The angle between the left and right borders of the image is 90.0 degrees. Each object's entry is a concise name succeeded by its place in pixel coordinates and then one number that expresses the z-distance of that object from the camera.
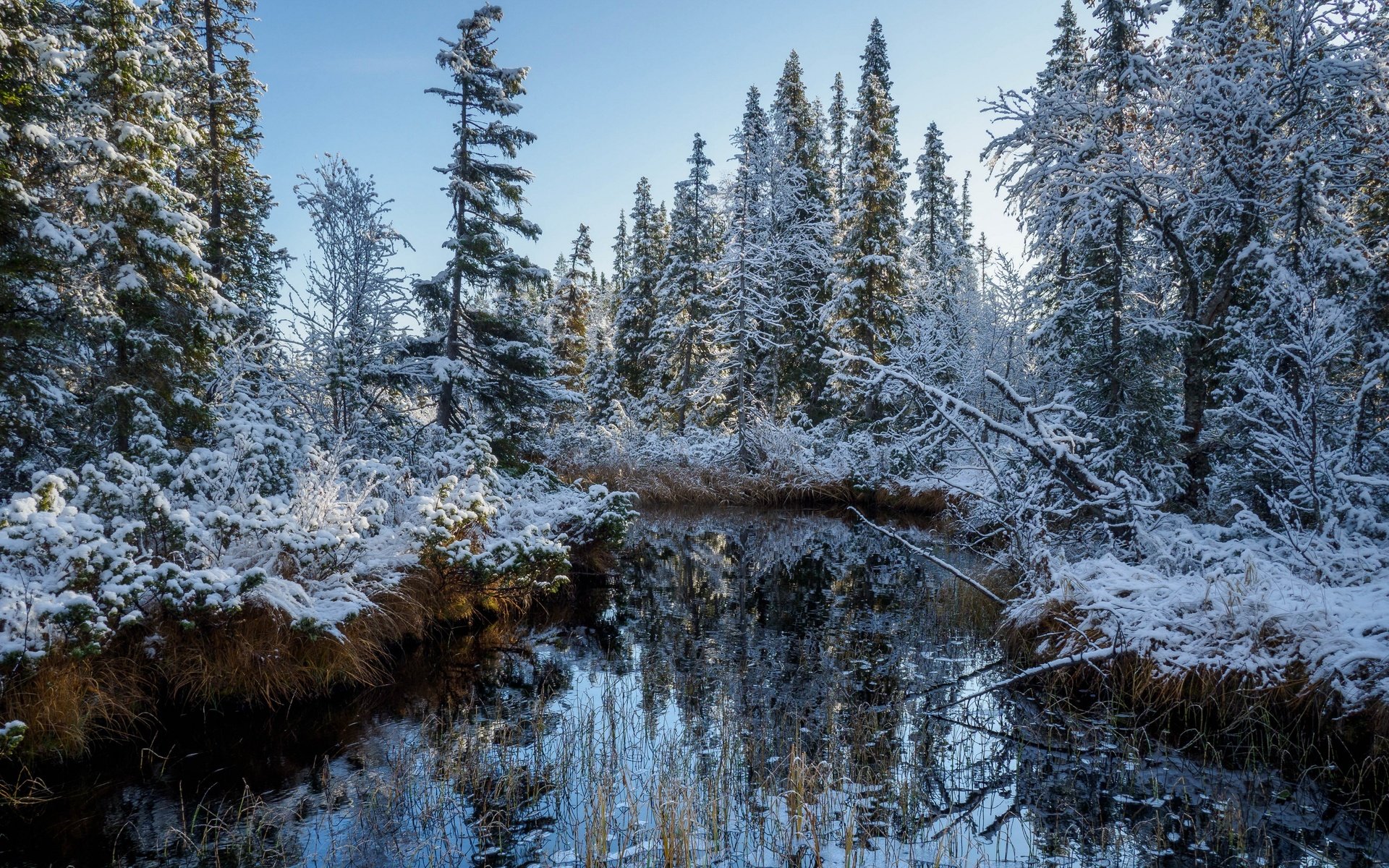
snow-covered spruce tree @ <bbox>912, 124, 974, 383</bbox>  22.86
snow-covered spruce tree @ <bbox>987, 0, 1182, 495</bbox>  10.21
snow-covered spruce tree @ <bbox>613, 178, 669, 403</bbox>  33.59
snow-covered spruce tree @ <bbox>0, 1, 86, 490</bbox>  7.74
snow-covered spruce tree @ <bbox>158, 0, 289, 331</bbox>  14.32
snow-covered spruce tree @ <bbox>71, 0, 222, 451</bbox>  8.70
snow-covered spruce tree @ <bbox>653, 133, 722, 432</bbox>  29.39
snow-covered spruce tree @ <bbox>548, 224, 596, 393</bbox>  37.78
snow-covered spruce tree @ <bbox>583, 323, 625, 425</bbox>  34.22
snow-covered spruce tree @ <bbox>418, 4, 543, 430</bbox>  14.50
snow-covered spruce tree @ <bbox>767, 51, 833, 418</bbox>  27.77
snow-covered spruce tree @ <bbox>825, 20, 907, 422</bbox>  24.97
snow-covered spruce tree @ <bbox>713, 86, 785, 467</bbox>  24.97
